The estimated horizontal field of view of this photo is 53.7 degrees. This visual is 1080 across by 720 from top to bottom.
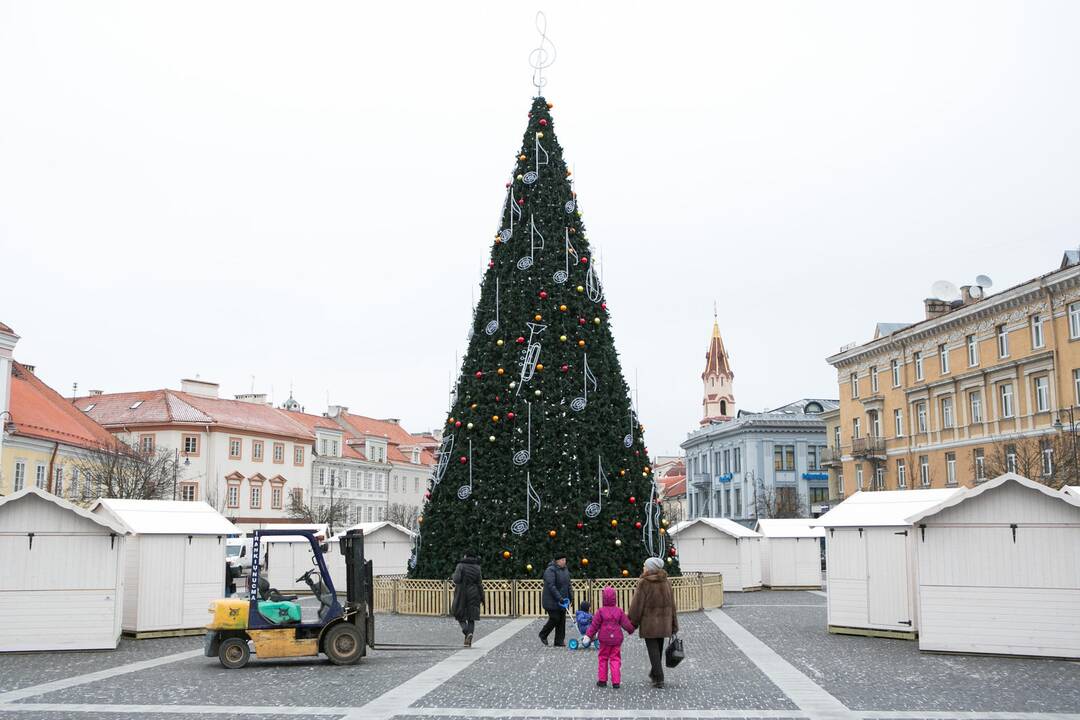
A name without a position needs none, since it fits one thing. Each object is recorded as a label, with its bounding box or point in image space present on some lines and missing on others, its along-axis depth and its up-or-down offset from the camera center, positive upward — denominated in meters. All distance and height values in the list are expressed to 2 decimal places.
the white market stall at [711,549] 35.44 -0.63
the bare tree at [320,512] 67.31 +1.12
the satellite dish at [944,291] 54.03 +12.02
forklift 15.54 -1.42
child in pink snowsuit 12.95 -1.24
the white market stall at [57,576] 17.50 -0.77
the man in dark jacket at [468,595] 17.73 -1.08
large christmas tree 24.08 +2.25
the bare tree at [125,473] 43.56 +2.42
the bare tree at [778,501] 73.75 +2.06
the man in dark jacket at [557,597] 17.88 -1.11
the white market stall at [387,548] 35.34 -0.61
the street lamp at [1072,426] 36.81 +3.65
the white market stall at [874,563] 18.38 -0.58
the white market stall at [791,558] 37.62 -0.98
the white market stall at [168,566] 19.72 -0.68
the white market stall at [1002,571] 15.70 -0.61
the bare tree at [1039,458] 37.78 +2.80
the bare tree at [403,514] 81.41 +1.18
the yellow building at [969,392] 41.72 +6.34
